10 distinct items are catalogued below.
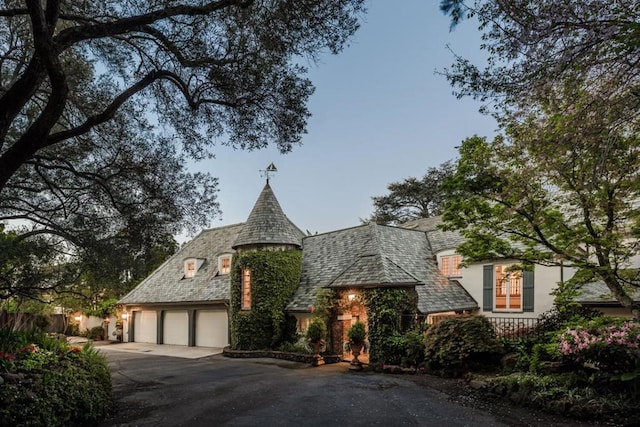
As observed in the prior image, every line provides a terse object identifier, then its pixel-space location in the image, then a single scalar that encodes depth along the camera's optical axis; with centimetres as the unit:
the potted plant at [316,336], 1412
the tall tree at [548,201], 720
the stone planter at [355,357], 1274
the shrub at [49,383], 604
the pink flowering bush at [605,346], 748
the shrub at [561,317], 1083
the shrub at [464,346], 1070
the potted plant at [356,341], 1280
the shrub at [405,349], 1218
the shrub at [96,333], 2703
